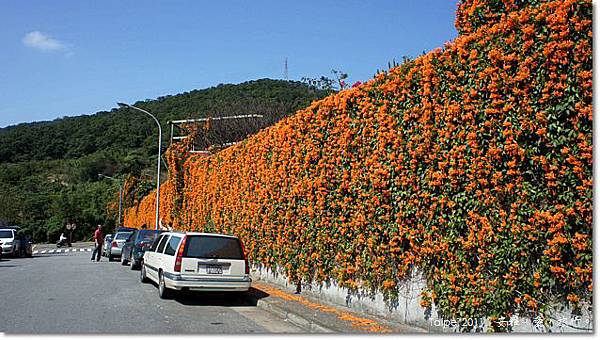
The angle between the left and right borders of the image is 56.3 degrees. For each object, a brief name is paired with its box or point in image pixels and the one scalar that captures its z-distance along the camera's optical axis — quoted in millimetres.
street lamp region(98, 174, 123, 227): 57919
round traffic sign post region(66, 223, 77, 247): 61469
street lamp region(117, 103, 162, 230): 26470
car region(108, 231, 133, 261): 26469
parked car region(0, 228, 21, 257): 28672
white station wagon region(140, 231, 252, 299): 11438
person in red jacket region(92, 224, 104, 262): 25562
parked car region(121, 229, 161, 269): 20391
